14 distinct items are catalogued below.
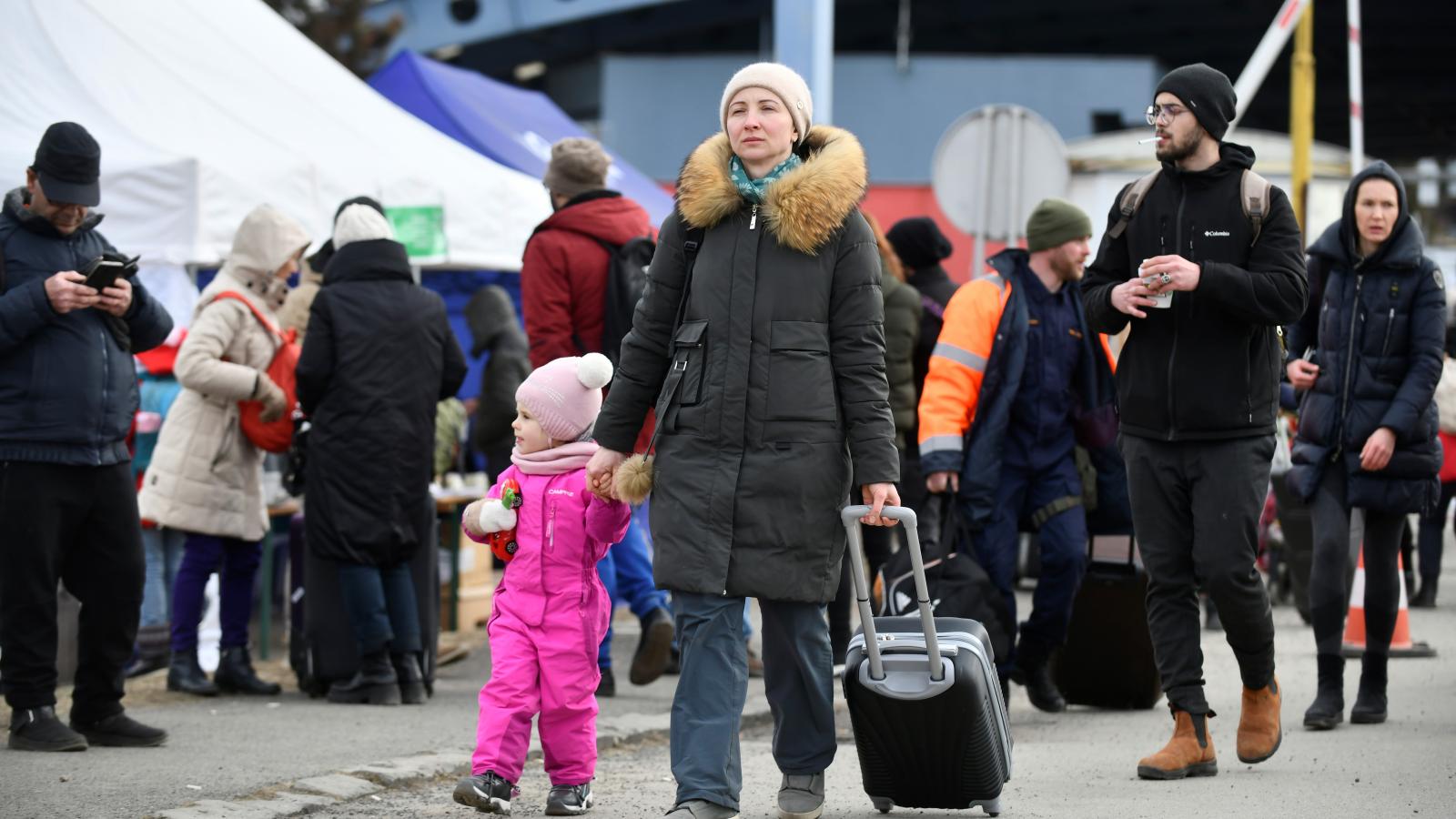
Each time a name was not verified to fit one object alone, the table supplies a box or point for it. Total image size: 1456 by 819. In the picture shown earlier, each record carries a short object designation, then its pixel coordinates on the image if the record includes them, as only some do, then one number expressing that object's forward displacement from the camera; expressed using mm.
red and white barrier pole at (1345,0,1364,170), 35281
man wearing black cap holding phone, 12859
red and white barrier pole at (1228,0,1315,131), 27922
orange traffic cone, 18266
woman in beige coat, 16453
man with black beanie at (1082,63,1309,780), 11719
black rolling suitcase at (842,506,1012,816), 10203
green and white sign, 23312
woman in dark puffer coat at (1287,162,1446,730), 14422
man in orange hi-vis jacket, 14211
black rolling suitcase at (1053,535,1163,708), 15320
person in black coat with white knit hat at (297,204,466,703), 15812
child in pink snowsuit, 10984
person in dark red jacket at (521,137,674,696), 15875
